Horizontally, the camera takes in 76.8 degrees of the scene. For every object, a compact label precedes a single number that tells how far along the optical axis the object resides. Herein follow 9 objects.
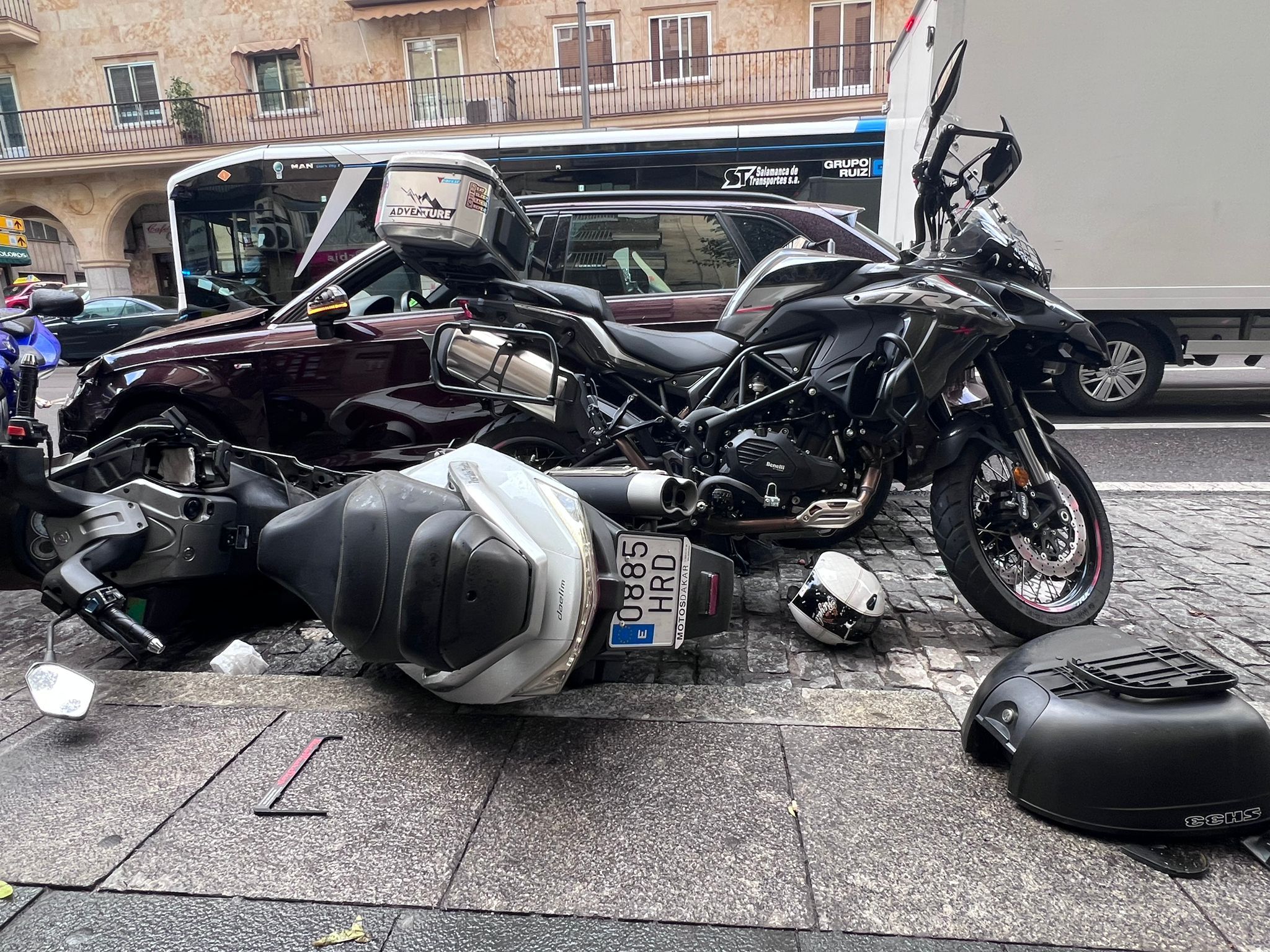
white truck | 7.34
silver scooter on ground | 2.07
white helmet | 3.00
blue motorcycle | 3.05
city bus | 10.65
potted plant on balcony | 23.56
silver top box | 3.28
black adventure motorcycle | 2.98
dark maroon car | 4.56
